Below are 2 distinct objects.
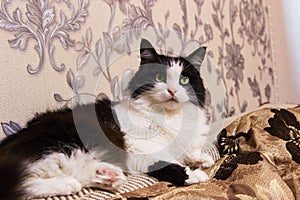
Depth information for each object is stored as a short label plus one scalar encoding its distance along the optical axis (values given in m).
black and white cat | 1.02
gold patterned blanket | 1.03
